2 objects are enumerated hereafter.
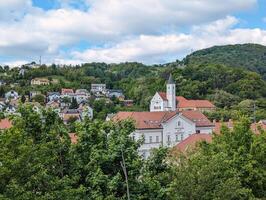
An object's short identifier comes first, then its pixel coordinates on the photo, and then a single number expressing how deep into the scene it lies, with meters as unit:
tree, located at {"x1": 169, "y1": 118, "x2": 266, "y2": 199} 18.27
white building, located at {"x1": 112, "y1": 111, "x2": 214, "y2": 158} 60.38
